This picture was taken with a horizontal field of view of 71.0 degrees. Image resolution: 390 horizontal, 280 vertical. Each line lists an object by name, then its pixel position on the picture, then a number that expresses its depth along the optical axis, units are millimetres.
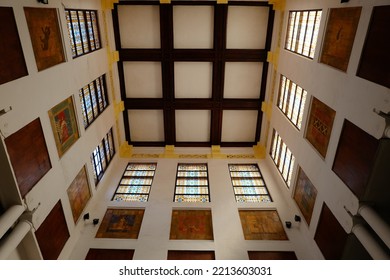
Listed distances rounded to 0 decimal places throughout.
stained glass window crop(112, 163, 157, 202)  11273
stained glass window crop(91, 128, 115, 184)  10758
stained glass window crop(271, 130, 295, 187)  10695
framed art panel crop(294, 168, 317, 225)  8586
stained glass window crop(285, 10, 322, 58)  8711
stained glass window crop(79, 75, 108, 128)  9742
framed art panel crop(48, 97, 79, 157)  7658
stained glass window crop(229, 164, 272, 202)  11281
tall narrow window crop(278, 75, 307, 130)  9812
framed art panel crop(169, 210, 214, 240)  9469
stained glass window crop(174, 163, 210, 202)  11194
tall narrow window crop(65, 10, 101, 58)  8773
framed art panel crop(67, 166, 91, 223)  8734
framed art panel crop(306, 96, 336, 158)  7617
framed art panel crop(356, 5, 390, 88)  5344
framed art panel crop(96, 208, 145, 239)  9516
